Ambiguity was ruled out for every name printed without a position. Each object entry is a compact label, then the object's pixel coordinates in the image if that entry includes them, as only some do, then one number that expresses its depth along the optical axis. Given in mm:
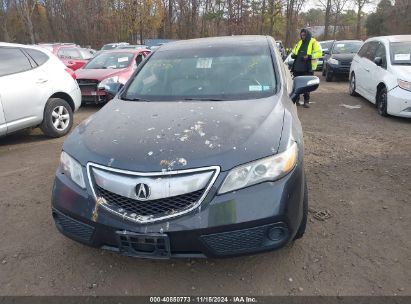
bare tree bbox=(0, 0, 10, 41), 34594
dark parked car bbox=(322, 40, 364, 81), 12383
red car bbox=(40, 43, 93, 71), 13239
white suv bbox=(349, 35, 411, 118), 6543
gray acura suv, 2244
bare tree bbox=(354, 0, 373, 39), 42000
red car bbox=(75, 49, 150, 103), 8609
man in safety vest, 7945
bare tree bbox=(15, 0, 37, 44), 29703
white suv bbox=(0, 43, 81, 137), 5414
